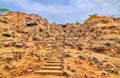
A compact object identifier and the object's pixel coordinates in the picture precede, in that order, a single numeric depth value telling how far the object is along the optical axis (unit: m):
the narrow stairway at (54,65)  3.74
